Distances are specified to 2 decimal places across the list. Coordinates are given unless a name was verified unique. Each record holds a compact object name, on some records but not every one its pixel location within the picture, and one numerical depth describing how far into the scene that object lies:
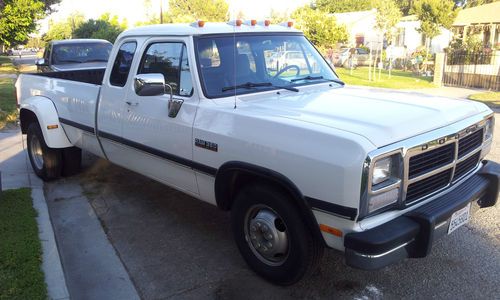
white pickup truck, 2.87
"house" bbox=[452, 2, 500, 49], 24.80
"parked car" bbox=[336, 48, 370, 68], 30.81
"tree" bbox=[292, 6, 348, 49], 26.88
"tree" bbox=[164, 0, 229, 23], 48.19
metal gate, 17.27
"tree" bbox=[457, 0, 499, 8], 54.05
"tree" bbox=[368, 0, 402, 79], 25.84
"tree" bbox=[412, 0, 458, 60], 29.70
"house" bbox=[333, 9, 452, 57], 32.14
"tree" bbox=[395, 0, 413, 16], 66.06
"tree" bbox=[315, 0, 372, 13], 74.75
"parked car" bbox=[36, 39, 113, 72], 12.73
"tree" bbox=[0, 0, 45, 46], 17.80
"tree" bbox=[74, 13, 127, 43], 34.88
